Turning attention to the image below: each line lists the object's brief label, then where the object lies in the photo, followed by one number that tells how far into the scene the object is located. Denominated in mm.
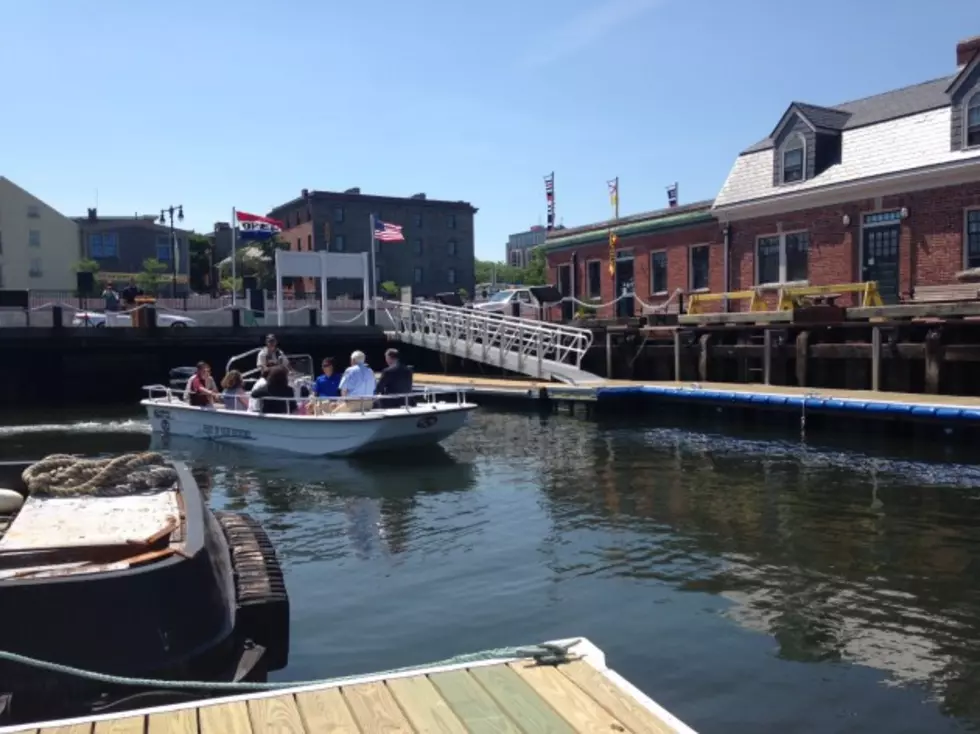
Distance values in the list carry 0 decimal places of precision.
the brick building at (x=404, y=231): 67688
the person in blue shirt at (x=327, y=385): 15852
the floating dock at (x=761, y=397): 15602
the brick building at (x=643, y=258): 29891
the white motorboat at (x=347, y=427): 14695
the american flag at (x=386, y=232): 37062
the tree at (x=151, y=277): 62469
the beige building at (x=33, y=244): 60031
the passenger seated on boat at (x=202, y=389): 17109
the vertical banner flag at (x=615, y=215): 32844
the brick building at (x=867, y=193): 22688
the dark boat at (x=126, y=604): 4395
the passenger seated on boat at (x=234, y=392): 16500
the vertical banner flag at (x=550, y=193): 51062
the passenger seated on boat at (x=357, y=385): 15156
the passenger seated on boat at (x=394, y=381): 15461
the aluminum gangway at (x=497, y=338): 24031
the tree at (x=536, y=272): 84938
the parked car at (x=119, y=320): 29750
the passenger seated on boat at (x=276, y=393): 15695
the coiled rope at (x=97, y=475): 6828
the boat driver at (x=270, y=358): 17262
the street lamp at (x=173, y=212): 63112
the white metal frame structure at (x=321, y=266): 31203
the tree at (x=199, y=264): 73812
